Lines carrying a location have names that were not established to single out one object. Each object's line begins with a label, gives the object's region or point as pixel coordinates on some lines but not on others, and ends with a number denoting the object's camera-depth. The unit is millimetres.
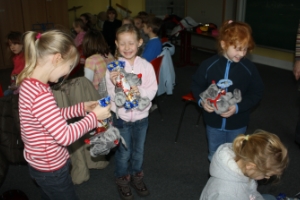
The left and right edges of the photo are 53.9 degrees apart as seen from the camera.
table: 6230
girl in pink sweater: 1959
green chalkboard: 5477
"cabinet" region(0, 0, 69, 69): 6004
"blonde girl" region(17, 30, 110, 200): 1306
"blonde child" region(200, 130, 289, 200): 1336
